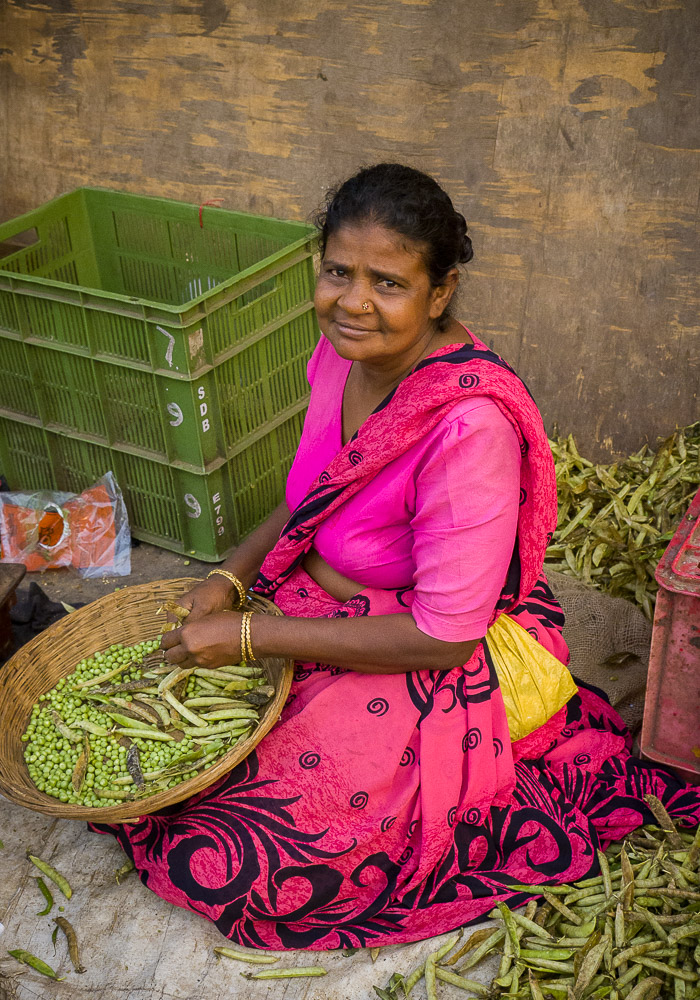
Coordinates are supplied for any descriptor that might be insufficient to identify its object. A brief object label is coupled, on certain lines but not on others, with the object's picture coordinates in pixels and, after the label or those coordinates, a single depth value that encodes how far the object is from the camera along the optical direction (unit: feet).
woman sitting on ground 6.72
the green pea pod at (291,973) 7.56
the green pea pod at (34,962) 7.65
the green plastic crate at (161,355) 11.30
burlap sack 10.16
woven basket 6.97
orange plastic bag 12.69
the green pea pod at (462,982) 7.27
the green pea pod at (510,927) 7.37
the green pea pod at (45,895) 8.13
